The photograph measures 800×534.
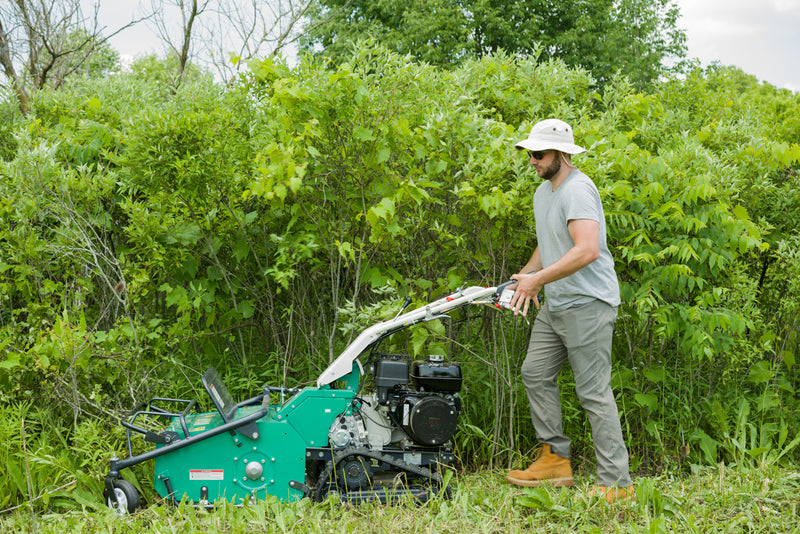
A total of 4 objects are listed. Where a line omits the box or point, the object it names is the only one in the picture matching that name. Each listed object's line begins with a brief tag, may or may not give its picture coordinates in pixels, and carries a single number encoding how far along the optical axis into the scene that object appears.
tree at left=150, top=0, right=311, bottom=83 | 16.70
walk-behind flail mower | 3.72
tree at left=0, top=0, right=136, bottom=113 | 12.74
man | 3.83
